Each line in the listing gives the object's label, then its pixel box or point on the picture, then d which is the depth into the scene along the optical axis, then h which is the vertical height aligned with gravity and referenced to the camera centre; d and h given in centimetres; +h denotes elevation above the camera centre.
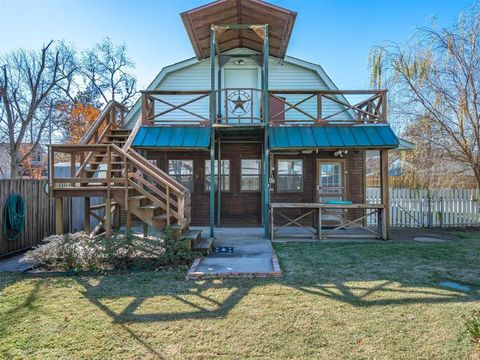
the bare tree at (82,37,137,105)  2505 +913
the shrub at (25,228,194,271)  535 -130
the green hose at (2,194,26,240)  635 -77
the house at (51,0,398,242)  798 +131
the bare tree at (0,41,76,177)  1723 +549
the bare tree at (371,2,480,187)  1004 +338
